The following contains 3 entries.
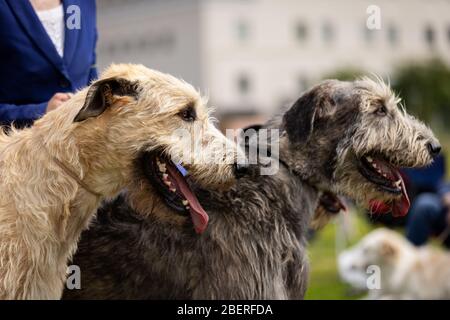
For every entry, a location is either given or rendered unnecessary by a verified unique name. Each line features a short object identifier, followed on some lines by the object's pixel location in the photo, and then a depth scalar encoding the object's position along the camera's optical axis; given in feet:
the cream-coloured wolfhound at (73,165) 13.12
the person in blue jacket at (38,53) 15.64
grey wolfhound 15.26
